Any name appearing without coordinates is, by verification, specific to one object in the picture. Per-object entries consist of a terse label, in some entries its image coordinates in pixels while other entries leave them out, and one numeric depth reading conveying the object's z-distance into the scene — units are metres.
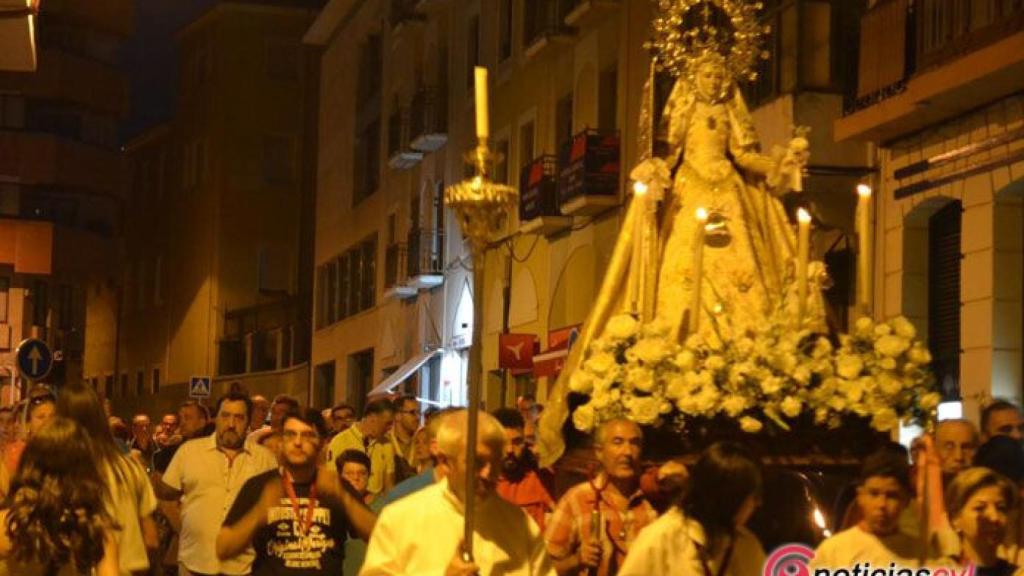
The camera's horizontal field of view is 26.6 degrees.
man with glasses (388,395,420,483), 15.86
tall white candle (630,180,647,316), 10.99
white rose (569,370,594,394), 10.23
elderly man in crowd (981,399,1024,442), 11.02
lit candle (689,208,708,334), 10.26
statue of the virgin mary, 10.90
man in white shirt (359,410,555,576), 7.23
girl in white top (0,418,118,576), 8.30
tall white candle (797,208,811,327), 10.21
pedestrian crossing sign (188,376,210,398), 32.75
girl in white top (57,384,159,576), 8.84
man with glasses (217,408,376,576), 9.23
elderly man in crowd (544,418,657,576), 8.95
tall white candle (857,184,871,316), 10.21
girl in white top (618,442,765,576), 7.27
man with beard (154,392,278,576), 11.84
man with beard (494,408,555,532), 11.88
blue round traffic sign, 24.05
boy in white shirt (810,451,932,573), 7.61
